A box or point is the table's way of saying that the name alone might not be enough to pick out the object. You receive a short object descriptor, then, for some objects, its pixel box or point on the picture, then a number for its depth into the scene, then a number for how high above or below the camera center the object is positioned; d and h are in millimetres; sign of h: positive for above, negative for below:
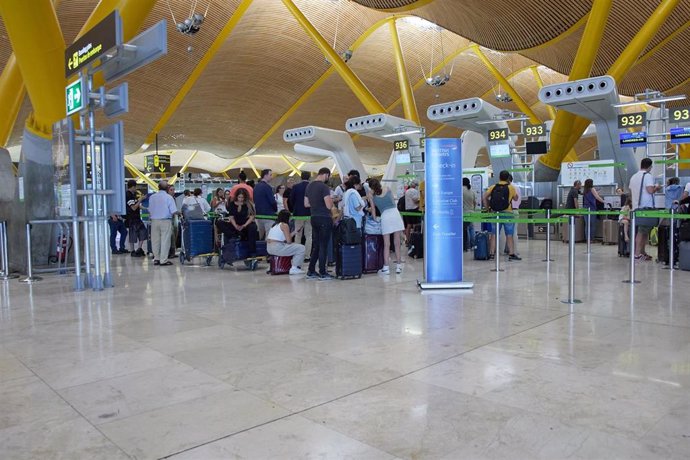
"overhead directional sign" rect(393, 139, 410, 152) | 17281 +2012
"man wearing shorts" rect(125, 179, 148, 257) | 12844 -197
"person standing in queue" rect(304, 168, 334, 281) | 8133 -114
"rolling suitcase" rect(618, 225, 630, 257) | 11117 -819
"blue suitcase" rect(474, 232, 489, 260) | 10867 -731
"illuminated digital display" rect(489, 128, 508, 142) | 15141 +1990
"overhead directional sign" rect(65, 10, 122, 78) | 6887 +2258
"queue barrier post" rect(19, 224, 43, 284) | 8836 -755
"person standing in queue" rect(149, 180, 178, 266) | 10750 -98
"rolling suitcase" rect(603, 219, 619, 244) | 14289 -658
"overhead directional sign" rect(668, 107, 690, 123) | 11586 +1835
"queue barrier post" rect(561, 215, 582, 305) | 6031 -666
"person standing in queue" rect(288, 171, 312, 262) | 10031 +179
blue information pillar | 7000 -87
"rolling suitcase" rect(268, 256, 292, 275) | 8977 -829
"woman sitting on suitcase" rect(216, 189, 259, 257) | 9609 -136
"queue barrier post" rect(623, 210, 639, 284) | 7391 -637
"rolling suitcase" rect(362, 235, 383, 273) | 8914 -676
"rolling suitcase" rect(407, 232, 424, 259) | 11688 -772
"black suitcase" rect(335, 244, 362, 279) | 8266 -728
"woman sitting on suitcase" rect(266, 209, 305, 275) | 8633 -493
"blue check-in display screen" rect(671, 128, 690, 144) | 11461 +1401
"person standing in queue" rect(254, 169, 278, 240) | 10281 +276
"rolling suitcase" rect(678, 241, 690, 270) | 8648 -801
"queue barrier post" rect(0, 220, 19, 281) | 9305 -620
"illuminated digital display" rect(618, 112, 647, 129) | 12281 +1893
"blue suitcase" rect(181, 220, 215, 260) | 10461 -420
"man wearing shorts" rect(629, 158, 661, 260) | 9648 +282
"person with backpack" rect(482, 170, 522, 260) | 9873 +209
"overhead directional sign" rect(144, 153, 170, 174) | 31041 +2956
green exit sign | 7574 +1661
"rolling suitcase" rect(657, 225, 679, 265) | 9305 -672
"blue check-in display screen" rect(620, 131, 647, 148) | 12648 +1488
